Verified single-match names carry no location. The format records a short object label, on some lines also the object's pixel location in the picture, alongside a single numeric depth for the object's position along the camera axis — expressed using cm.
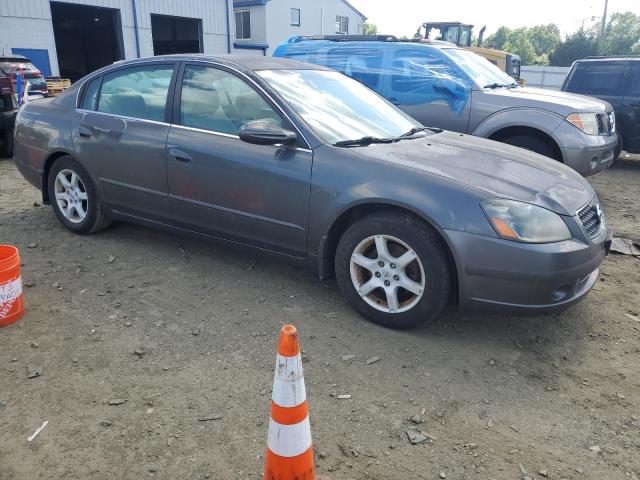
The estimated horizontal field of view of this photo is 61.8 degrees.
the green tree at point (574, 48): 3656
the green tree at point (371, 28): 8223
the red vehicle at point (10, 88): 812
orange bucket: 320
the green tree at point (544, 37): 8181
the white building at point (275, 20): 2904
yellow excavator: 1909
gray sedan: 298
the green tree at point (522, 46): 6401
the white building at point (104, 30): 1562
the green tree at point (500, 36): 8830
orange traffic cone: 186
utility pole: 3837
